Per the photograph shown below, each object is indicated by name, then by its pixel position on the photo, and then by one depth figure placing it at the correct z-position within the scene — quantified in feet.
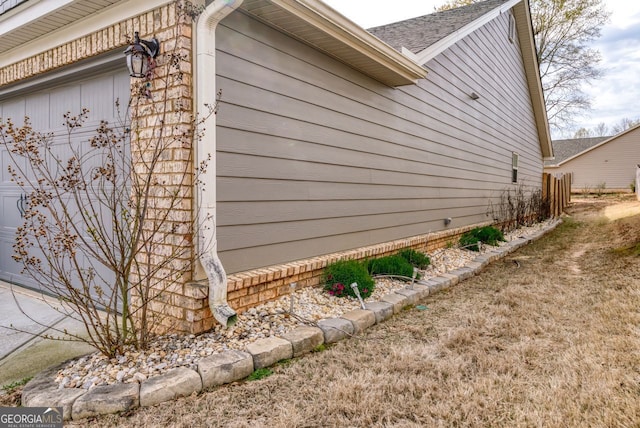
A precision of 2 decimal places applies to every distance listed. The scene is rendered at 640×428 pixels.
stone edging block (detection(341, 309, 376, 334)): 11.23
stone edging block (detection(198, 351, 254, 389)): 8.02
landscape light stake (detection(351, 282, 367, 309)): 12.19
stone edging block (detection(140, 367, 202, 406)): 7.30
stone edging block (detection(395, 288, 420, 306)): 13.91
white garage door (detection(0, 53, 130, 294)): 11.62
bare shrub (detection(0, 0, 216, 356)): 8.70
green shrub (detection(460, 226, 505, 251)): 23.31
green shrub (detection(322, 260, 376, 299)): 13.09
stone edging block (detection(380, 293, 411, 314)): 13.08
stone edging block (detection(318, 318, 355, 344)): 10.50
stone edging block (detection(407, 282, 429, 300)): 14.66
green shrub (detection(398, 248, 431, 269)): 18.03
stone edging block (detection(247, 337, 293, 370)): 8.83
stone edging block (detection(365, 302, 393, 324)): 12.17
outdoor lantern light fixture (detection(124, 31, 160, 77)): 9.66
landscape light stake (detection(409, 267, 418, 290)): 14.85
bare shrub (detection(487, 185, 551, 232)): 32.09
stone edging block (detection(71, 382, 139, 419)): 6.95
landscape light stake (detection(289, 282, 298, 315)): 11.14
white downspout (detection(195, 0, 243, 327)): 9.48
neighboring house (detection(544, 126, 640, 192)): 87.20
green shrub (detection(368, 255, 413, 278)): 15.60
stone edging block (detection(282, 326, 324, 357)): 9.61
